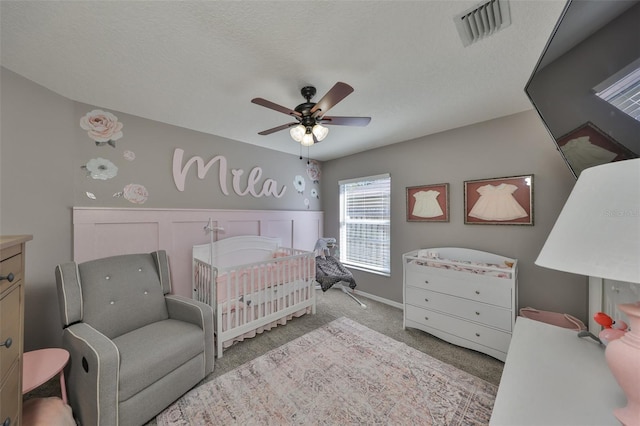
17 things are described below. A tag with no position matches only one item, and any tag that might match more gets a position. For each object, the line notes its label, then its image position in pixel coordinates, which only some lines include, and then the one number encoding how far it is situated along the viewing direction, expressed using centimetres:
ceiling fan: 158
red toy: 82
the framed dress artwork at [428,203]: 276
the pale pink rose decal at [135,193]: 230
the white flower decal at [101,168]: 212
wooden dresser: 81
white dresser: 198
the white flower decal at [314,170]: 403
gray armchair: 126
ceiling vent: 111
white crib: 213
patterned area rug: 145
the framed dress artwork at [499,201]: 222
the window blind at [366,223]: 339
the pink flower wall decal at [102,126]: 207
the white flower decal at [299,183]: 379
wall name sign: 260
